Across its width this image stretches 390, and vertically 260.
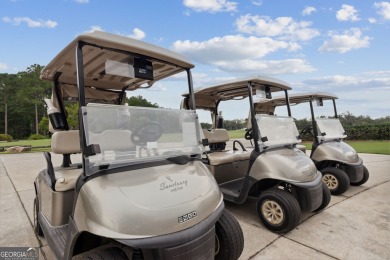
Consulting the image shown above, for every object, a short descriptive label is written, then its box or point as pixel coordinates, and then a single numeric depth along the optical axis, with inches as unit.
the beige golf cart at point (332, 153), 182.5
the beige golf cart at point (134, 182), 60.4
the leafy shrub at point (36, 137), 1413.6
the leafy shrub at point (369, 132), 707.2
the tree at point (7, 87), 1907.0
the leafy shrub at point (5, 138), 1309.1
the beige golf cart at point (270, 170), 123.4
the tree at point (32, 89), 1770.4
